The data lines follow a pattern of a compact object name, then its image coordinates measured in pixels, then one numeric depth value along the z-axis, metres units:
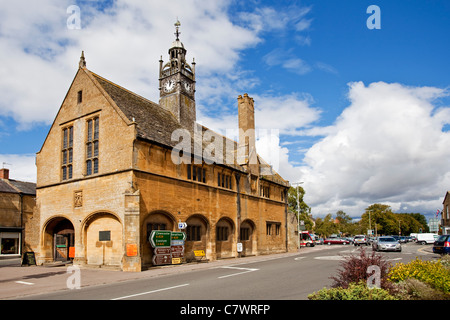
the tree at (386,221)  105.94
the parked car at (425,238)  61.38
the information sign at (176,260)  22.60
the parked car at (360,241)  54.79
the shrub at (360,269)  9.16
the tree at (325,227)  100.88
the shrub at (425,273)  9.05
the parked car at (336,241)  65.56
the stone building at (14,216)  39.66
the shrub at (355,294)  7.78
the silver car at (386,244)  33.06
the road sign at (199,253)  25.56
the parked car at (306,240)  58.14
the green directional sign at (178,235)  22.97
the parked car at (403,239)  74.06
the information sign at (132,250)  19.80
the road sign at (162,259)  21.36
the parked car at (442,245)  24.58
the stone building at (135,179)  21.58
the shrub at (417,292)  8.47
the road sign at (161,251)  21.50
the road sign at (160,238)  21.28
